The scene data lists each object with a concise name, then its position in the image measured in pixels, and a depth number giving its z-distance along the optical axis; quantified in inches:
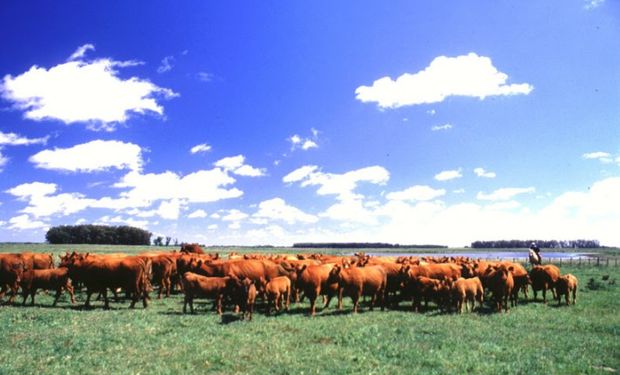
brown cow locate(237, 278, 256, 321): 640.4
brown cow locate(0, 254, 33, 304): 768.1
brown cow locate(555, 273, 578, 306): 806.5
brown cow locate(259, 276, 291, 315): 687.1
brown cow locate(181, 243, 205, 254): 1446.1
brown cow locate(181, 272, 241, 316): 695.1
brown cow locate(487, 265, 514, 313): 739.4
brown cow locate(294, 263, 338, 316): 721.6
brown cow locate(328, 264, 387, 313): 732.0
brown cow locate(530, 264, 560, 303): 851.4
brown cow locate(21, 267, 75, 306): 757.3
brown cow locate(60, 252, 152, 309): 756.0
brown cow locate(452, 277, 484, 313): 702.5
